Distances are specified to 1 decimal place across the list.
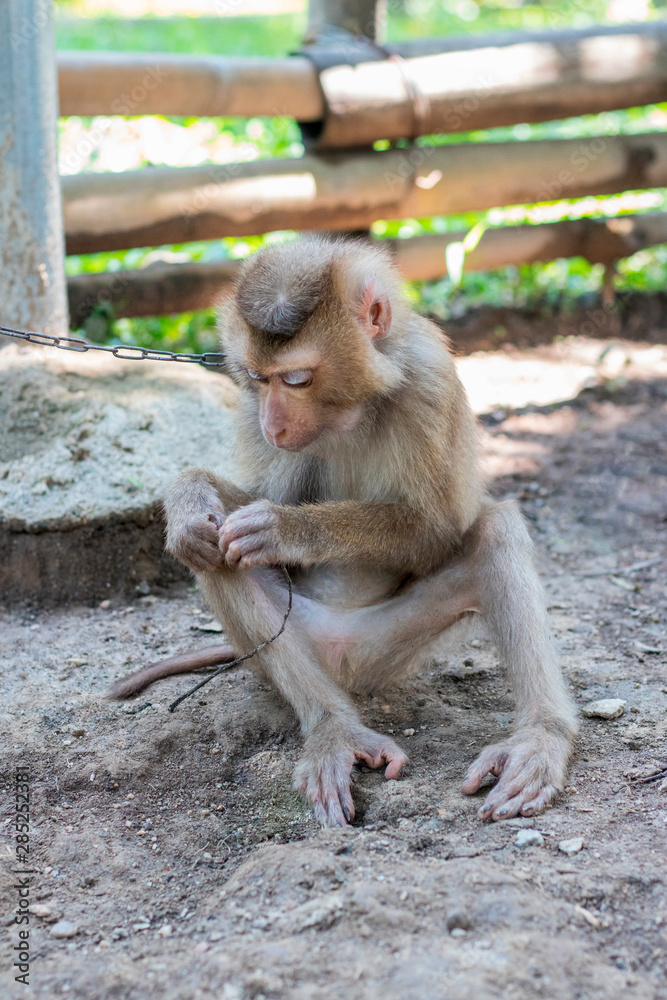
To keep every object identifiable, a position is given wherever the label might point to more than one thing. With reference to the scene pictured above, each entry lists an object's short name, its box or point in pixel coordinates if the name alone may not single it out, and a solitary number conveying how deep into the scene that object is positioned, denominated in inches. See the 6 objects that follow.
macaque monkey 123.4
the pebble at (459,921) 93.9
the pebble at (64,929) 104.1
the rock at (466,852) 109.0
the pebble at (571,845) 108.8
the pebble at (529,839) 110.5
